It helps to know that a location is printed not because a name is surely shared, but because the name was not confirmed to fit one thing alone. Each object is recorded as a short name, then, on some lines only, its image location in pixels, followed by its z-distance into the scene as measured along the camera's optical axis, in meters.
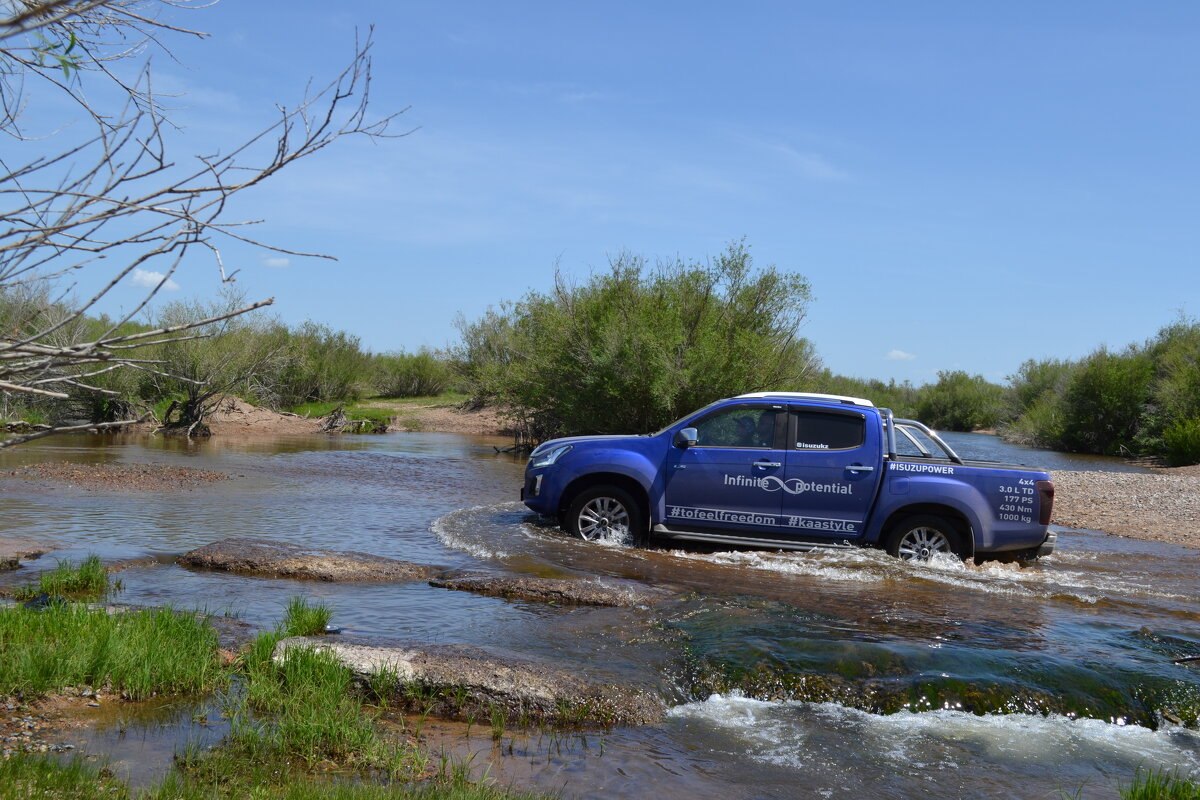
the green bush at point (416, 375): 55.88
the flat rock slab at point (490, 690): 5.84
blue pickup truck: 10.52
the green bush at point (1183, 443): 35.67
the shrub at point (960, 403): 74.12
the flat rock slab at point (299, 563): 9.44
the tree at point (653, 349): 25.69
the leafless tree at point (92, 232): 2.60
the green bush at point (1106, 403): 45.66
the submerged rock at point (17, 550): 8.99
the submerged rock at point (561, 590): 8.60
